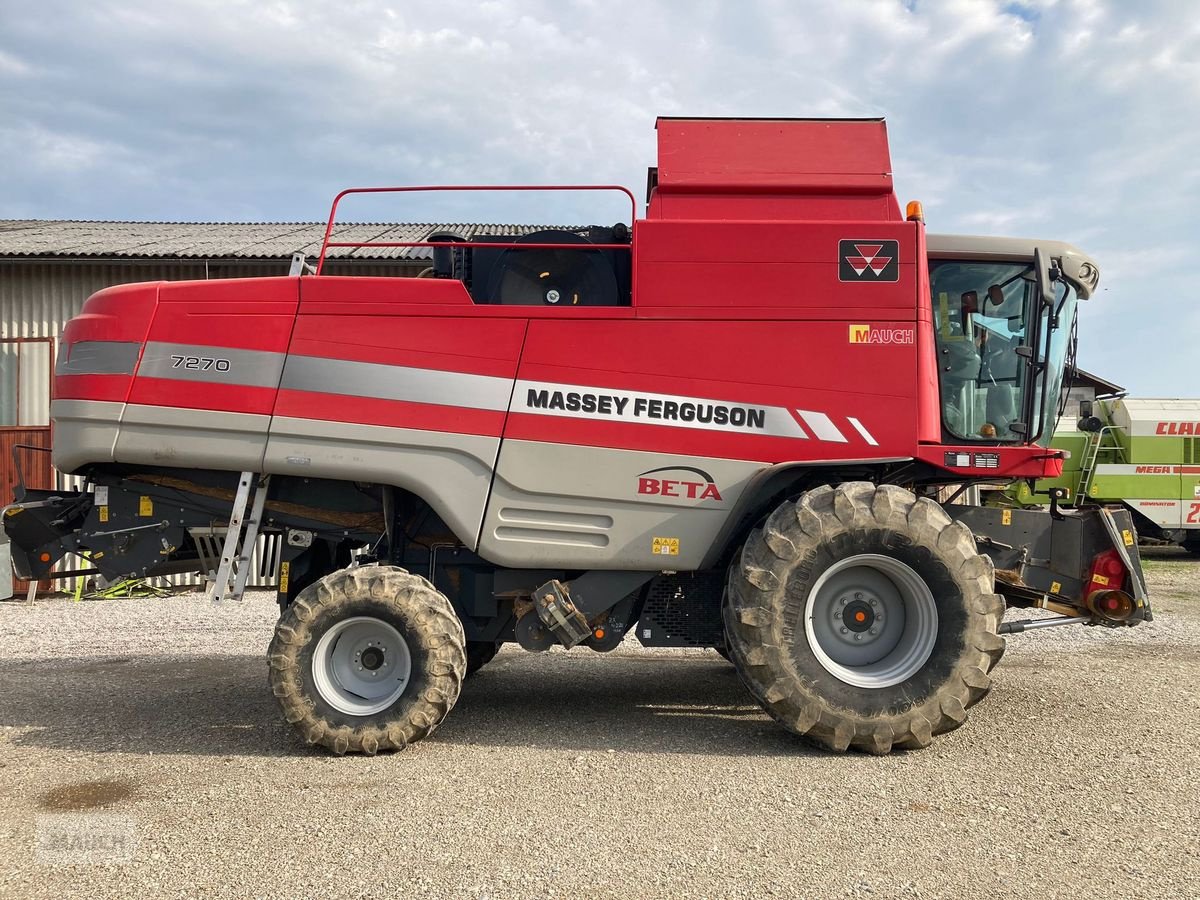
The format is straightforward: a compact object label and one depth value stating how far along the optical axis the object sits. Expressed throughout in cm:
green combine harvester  1609
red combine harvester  492
